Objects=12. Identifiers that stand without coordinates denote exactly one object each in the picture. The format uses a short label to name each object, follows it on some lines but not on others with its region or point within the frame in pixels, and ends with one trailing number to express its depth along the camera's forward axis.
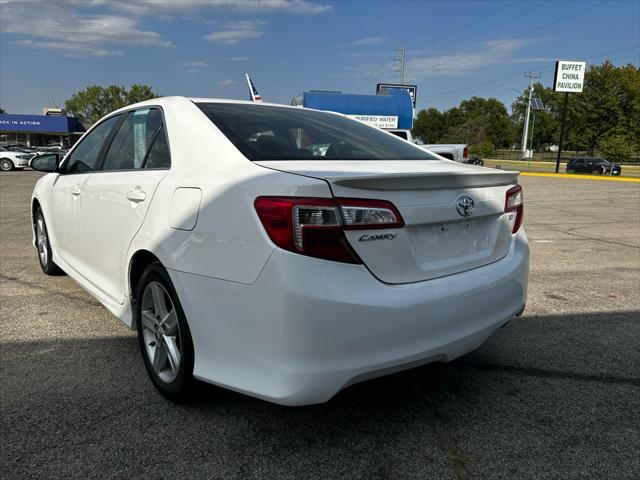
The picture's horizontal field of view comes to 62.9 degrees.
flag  28.78
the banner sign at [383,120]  20.80
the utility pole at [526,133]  77.05
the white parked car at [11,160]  29.28
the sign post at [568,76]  34.72
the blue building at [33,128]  64.12
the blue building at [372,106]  20.33
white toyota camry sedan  2.02
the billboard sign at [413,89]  41.51
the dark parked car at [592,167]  37.56
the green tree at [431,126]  126.50
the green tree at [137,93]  121.19
